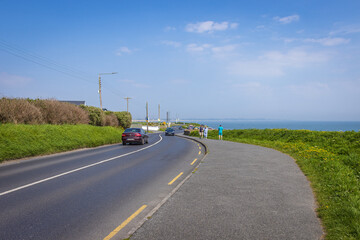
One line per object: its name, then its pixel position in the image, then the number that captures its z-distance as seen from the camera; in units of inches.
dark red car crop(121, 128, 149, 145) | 952.3
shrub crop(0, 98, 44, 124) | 711.7
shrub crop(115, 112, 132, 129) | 1875.0
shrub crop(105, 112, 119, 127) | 1464.1
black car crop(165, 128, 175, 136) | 1956.8
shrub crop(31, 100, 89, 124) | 904.8
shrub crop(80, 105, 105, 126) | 1268.5
